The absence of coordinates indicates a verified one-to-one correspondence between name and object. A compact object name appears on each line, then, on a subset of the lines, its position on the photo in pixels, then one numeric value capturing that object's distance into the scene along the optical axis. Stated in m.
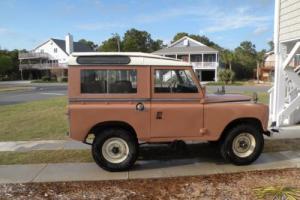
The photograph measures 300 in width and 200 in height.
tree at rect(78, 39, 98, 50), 109.81
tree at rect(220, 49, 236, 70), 66.83
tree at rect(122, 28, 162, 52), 88.68
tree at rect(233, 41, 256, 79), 69.19
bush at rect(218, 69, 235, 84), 49.84
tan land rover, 7.18
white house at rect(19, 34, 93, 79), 81.69
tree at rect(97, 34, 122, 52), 77.81
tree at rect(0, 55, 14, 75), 74.76
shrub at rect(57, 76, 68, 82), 69.78
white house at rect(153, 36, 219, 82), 61.19
